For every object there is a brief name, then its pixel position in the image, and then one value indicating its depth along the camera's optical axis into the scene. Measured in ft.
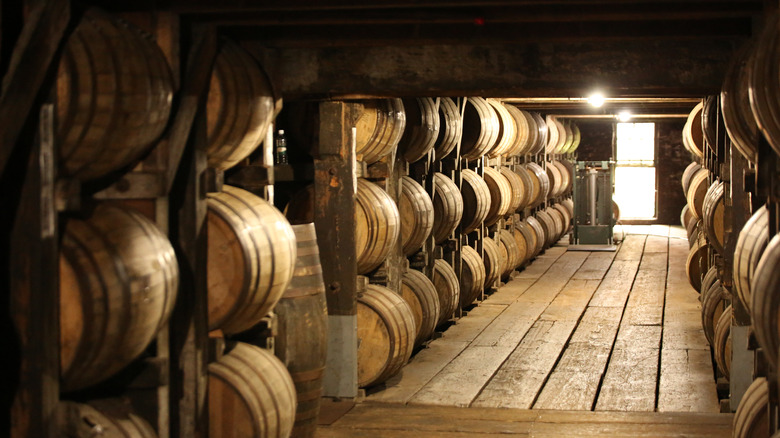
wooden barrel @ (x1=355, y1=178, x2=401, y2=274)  23.13
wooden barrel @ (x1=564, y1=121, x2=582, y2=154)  70.59
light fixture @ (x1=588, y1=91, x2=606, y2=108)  34.98
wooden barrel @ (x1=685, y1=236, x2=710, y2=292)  33.96
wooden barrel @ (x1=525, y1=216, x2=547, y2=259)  51.24
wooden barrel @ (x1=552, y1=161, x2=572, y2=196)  63.00
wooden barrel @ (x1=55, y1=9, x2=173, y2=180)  11.71
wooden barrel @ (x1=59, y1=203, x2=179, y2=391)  11.58
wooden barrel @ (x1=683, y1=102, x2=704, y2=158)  31.34
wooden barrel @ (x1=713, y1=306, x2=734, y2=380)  22.65
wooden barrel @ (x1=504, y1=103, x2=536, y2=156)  44.14
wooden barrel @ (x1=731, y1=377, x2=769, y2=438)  14.23
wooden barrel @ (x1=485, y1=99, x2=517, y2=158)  39.37
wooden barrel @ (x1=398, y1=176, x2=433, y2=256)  27.53
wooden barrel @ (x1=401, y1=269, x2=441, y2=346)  27.68
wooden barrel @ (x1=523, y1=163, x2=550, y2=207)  50.24
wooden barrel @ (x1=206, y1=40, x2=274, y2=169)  15.99
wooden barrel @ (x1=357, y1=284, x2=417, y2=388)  23.26
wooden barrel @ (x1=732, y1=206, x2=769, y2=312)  13.42
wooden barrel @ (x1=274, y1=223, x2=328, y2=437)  18.39
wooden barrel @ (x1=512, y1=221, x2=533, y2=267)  48.47
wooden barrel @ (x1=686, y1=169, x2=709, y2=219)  31.28
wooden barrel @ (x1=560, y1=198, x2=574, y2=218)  67.29
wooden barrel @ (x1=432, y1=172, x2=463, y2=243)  31.30
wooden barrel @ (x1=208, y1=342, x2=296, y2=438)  15.47
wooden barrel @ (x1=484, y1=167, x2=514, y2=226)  38.60
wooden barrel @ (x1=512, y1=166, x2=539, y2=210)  46.75
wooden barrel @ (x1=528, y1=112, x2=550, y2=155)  50.67
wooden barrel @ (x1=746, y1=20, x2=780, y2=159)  11.83
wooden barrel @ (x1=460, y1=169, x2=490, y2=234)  34.71
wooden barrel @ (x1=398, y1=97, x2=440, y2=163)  27.45
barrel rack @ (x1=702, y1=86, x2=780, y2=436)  14.89
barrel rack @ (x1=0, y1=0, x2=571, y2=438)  10.83
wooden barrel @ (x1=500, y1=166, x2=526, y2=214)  42.96
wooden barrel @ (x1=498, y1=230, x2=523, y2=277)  43.88
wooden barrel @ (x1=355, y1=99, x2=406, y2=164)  23.43
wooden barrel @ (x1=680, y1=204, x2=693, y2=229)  51.08
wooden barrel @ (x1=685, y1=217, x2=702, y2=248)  41.42
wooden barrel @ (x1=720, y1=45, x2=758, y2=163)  15.46
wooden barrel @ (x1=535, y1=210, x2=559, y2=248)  55.83
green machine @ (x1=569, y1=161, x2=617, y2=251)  61.36
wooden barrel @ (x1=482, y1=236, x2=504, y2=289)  39.50
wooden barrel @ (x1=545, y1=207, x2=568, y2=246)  59.62
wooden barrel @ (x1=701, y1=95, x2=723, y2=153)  24.71
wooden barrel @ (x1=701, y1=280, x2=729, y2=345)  26.07
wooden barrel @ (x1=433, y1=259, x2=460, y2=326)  31.48
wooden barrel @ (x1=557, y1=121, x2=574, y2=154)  66.26
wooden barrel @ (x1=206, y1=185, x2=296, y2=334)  15.31
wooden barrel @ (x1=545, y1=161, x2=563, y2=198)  58.03
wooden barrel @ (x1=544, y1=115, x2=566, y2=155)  57.88
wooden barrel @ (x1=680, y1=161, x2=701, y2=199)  40.27
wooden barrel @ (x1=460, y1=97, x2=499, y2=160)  34.78
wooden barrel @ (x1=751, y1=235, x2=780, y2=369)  11.25
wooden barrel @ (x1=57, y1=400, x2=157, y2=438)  12.01
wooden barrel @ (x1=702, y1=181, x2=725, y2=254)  24.47
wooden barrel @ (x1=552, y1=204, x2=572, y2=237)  63.91
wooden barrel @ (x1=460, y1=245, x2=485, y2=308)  35.37
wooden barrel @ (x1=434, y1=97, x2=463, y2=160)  30.86
